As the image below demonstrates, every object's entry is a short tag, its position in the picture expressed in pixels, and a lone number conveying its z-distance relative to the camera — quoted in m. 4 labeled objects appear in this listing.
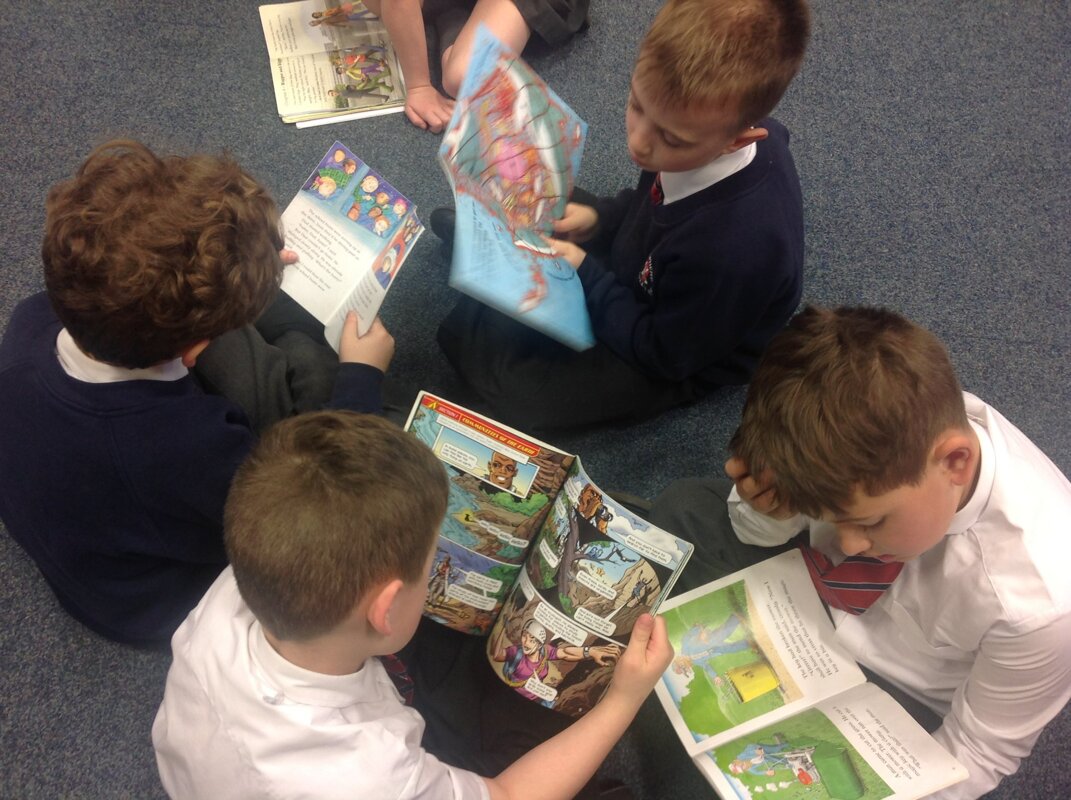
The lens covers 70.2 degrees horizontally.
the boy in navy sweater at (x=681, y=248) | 0.77
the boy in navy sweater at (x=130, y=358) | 0.69
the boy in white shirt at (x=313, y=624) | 0.58
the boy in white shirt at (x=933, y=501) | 0.67
